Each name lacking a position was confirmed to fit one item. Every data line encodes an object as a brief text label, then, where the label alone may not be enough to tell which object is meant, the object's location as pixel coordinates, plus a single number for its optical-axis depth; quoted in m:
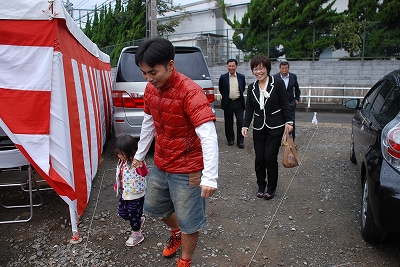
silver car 5.59
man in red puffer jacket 2.23
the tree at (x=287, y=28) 15.41
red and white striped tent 2.93
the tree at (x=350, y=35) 14.41
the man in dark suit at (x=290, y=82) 6.39
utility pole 13.36
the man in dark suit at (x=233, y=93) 6.87
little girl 3.12
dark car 2.67
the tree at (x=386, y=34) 13.91
